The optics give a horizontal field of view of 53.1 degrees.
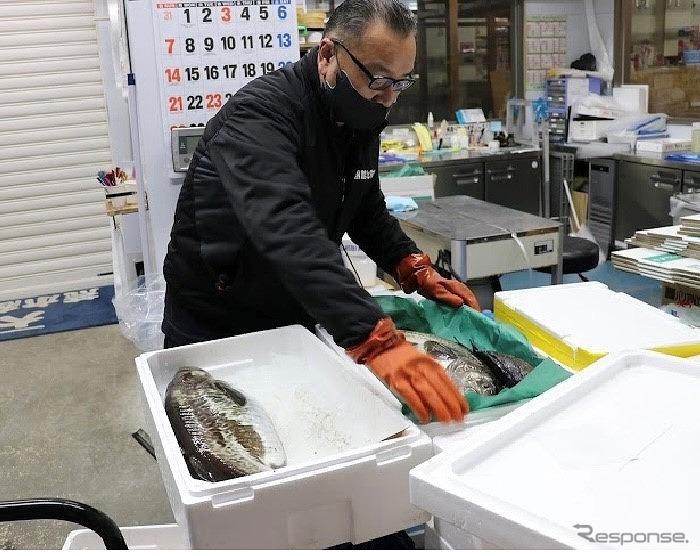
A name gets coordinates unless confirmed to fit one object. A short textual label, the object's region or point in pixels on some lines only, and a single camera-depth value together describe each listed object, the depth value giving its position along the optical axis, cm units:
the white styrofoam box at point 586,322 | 152
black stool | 404
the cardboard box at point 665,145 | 546
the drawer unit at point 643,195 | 533
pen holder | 425
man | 133
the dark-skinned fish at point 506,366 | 143
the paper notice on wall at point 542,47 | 684
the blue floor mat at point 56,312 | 530
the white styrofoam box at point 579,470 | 79
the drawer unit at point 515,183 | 612
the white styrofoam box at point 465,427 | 117
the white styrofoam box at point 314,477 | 101
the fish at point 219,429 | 116
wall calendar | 256
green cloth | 127
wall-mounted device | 263
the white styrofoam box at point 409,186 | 400
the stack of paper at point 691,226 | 248
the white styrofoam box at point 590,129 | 613
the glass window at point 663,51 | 612
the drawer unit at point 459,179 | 594
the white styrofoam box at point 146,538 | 160
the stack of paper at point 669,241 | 246
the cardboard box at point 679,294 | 247
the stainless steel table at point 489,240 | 338
